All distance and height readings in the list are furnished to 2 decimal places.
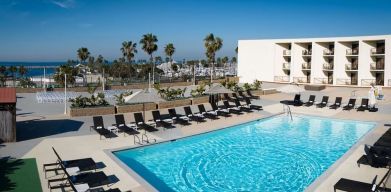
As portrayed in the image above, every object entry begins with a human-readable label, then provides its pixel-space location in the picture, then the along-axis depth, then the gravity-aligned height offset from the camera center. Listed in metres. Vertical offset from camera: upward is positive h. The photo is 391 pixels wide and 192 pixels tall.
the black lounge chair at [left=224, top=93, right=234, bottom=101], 24.79 -0.94
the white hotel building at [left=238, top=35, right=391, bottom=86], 39.06 +3.14
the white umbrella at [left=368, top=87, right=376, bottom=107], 21.50 -0.78
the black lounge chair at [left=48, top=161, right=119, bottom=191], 8.42 -2.39
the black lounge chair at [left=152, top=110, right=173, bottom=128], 15.84 -1.74
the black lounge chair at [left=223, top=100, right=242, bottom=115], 19.81 -1.43
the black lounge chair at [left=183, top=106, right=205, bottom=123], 17.86 -1.64
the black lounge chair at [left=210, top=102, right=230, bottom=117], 19.25 -1.50
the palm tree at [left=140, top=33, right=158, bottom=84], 43.12 +5.39
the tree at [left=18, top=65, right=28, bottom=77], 49.53 +2.05
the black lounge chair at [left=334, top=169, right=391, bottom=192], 8.09 -2.45
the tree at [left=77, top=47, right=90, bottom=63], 47.71 +4.32
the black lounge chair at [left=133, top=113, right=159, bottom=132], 15.06 -1.80
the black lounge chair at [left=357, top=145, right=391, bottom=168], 10.49 -2.30
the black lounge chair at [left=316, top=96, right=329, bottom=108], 23.11 -1.23
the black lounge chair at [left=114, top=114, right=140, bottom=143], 14.55 -1.86
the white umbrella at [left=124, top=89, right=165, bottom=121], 15.62 -0.58
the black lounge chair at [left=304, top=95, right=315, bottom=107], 23.72 -1.20
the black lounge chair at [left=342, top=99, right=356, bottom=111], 22.26 -1.35
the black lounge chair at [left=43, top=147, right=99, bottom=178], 9.51 -2.28
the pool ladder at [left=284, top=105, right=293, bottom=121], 20.79 -1.63
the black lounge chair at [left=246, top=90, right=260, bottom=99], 27.30 -0.81
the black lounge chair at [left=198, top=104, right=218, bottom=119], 18.38 -1.54
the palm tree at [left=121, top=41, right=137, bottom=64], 51.72 +5.39
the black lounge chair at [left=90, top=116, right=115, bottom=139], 13.98 -1.88
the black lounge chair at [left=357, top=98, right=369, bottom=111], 21.83 -1.34
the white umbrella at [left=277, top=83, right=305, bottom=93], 22.45 -0.27
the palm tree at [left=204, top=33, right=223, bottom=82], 46.70 +5.55
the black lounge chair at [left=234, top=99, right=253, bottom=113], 20.77 -1.41
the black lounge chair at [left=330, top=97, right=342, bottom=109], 22.70 -1.28
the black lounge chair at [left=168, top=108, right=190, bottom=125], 16.83 -1.69
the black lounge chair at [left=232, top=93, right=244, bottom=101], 24.97 -0.87
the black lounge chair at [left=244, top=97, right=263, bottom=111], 21.33 -1.38
